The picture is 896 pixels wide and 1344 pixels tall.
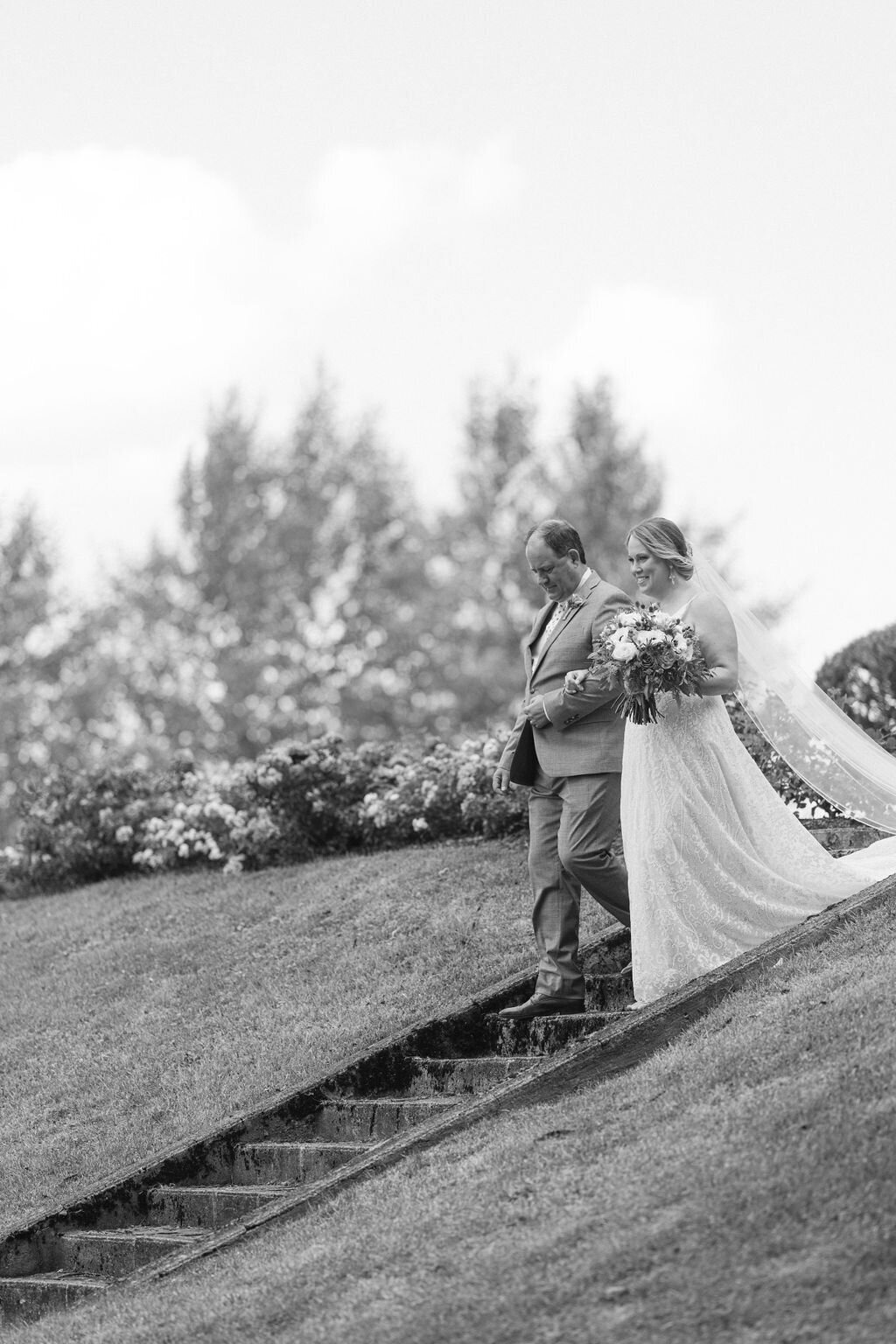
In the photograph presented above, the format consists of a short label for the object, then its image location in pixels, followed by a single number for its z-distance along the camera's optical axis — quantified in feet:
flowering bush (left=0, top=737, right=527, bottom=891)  43.47
